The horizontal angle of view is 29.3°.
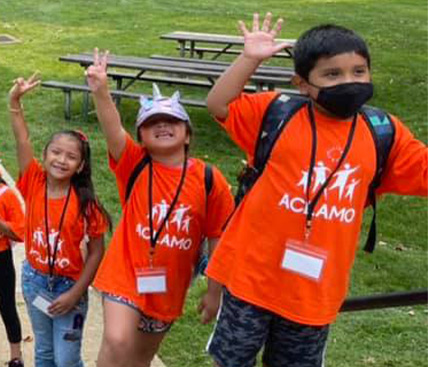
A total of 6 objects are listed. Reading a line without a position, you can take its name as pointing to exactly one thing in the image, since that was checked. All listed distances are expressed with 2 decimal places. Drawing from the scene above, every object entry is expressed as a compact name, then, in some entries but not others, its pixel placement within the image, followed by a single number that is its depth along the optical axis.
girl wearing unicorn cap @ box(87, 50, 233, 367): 3.13
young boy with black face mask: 2.63
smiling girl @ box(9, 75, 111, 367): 3.47
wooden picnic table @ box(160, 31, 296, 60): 13.05
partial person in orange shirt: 3.82
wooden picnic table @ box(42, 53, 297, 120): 9.68
